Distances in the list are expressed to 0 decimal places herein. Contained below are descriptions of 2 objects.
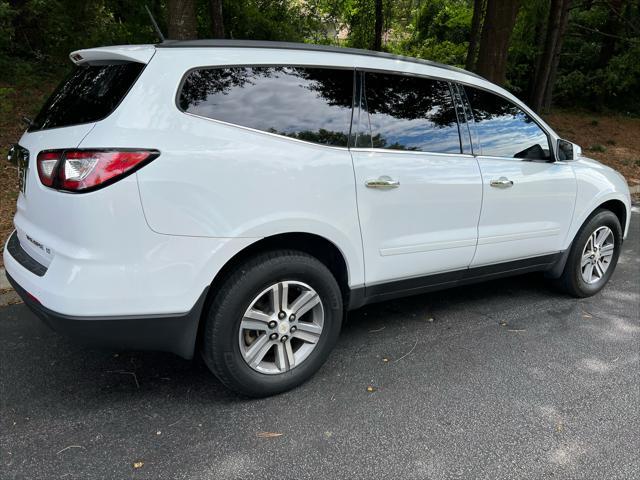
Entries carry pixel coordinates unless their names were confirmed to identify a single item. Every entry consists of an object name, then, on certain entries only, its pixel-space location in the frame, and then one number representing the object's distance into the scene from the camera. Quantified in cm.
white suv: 224
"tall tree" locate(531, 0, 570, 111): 1113
